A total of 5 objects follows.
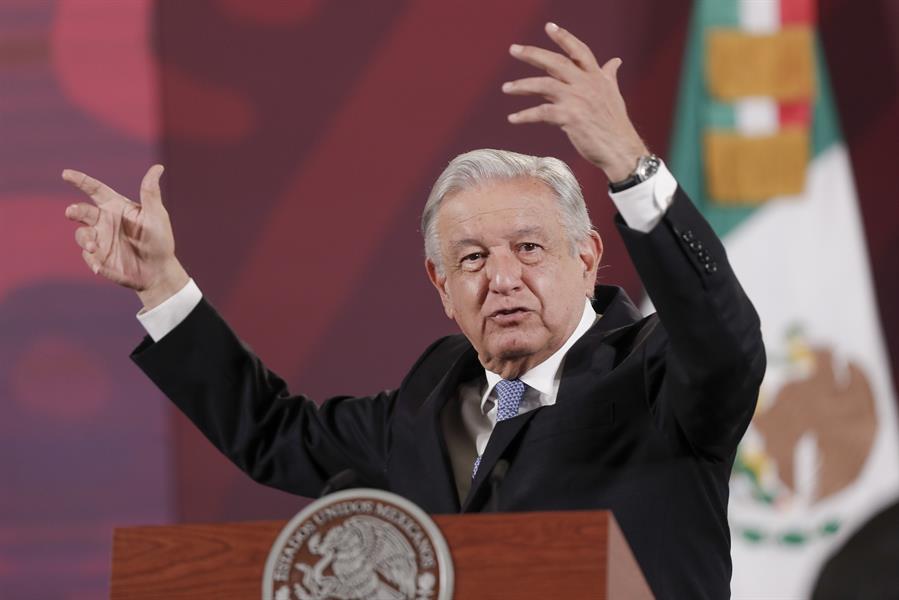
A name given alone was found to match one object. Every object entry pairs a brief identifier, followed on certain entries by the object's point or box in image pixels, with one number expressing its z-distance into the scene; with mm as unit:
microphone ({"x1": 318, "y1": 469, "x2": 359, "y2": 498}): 10334
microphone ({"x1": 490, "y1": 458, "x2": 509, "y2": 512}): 10464
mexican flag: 11570
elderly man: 10425
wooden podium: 10186
